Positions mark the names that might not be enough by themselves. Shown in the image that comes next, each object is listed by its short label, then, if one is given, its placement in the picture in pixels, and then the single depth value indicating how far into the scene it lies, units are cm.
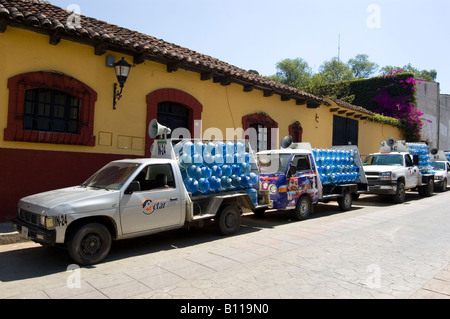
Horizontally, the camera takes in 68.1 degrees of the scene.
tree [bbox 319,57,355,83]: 6019
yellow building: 767
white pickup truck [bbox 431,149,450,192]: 1798
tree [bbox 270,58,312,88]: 5691
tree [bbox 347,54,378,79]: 6456
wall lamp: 907
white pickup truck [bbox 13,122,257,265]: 518
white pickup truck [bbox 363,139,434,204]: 1288
